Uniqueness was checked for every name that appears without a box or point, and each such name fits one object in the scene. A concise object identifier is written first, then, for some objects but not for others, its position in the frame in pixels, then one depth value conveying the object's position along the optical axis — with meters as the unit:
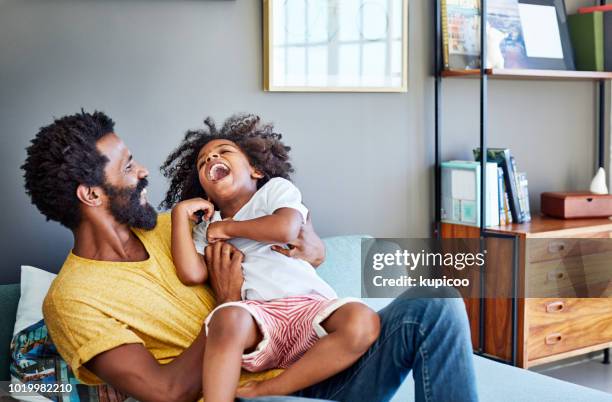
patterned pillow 1.88
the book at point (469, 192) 3.00
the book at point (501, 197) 3.05
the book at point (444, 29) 3.04
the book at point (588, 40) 3.42
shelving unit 2.95
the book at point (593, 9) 3.38
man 1.64
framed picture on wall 2.70
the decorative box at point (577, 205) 3.23
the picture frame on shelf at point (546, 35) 3.30
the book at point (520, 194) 3.11
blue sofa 1.99
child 1.67
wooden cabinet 2.96
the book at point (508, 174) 3.07
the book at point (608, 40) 3.47
